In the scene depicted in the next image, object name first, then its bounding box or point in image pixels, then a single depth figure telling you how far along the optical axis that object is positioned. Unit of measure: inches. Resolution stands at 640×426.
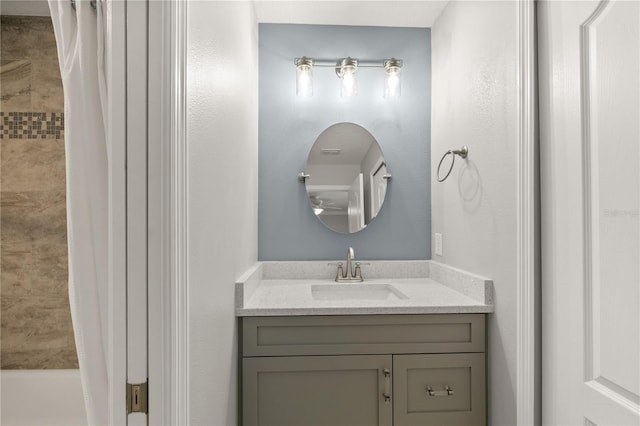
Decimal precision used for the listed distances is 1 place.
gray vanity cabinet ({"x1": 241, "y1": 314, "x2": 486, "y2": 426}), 62.1
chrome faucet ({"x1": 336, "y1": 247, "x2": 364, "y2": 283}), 84.3
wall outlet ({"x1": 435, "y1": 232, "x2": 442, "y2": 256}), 84.4
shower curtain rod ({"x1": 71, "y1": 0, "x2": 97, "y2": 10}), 35.5
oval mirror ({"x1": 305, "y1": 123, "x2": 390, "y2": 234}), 89.4
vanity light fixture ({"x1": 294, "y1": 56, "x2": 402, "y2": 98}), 86.4
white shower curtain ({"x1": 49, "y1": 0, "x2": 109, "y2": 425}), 35.2
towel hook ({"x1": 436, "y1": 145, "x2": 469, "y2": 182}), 70.3
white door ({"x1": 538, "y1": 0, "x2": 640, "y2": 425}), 37.9
